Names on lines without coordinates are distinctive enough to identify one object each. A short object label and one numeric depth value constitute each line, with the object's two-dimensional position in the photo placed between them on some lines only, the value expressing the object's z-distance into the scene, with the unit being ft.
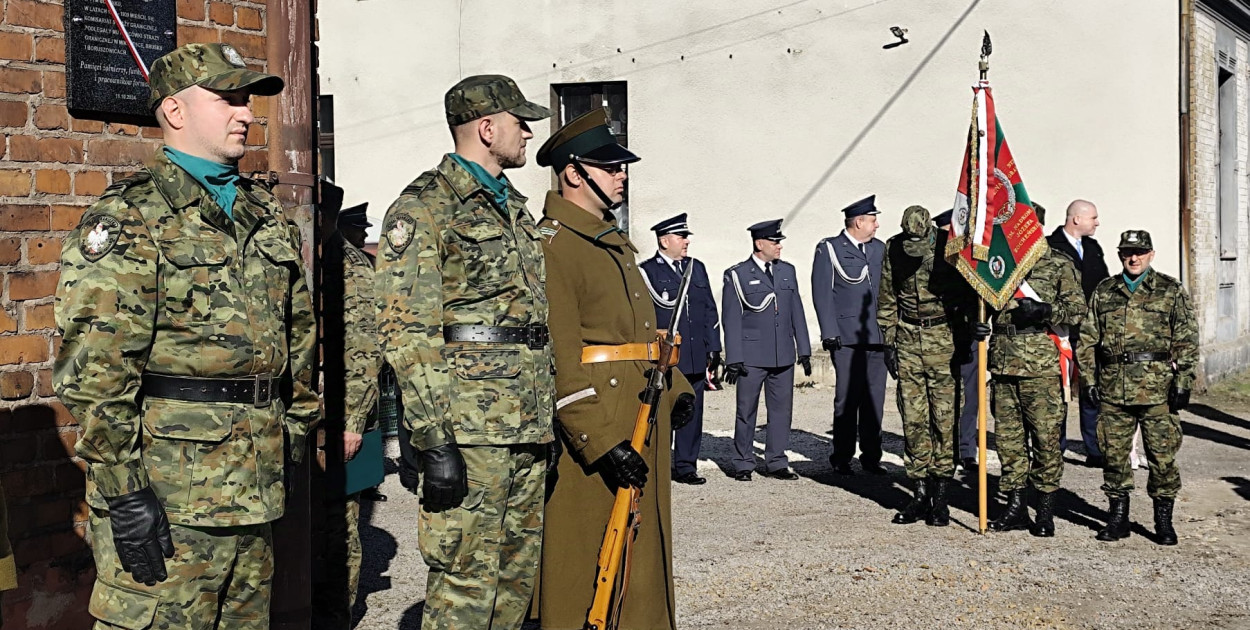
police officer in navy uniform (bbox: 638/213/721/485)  31.53
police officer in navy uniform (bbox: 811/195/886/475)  32.58
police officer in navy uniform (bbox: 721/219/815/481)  32.12
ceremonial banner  24.94
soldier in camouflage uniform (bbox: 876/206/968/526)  26.25
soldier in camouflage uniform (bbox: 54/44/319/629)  9.95
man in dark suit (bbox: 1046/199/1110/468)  32.45
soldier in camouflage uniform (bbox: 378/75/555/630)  12.48
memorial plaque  13.76
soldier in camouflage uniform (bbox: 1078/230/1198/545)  24.38
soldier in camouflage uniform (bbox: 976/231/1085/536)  25.12
